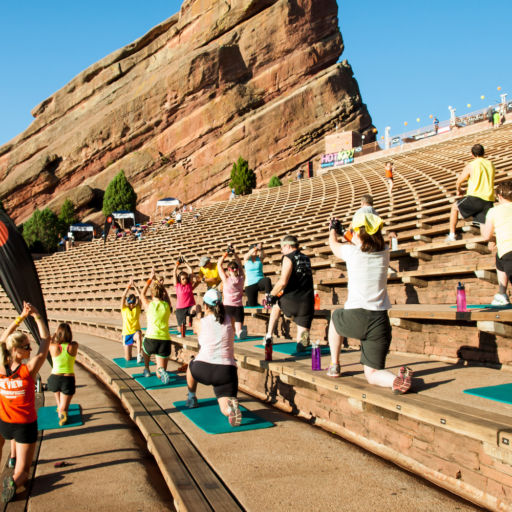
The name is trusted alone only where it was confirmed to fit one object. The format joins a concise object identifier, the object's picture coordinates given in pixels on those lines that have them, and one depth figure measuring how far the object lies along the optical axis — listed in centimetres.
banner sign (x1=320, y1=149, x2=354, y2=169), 4110
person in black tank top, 634
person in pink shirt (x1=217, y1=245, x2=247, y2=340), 792
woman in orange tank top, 393
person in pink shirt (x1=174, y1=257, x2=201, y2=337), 977
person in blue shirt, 929
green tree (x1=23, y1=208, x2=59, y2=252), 4347
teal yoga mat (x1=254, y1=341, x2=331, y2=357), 621
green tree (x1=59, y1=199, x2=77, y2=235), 4715
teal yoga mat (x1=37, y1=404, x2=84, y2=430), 566
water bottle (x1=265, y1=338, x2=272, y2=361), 565
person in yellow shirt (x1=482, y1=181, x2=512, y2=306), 482
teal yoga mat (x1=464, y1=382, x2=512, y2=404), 360
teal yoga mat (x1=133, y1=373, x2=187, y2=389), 727
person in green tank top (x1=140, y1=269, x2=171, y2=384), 773
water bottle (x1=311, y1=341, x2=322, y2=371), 495
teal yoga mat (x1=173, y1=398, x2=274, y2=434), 481
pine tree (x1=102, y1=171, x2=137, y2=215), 5047
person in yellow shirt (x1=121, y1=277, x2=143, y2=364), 1006
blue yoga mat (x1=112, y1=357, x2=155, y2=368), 939
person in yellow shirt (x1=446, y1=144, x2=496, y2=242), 671
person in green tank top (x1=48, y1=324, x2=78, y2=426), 603
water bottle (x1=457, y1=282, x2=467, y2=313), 525
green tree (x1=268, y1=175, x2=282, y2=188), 4319
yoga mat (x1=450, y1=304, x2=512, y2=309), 523
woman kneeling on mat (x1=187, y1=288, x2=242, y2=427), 509
